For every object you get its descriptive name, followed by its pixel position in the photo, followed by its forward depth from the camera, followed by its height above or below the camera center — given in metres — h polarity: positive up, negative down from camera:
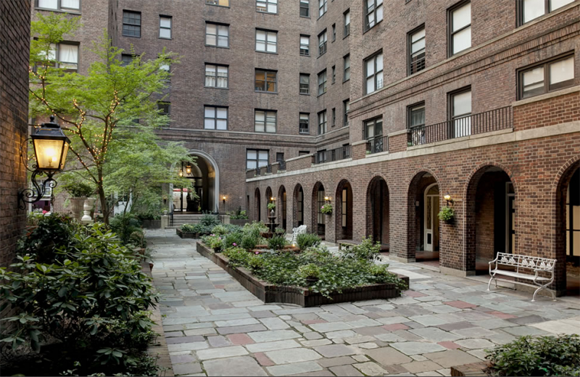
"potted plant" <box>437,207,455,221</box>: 12.71 -0.34
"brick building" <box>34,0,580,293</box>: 10.77 +4.68
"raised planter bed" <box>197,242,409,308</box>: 8.55 -2.02
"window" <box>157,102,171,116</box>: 33.49 +7.65
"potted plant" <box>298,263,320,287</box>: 9.23 -1.64
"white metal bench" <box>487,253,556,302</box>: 9.35 -1.63
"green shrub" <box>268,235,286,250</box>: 15.06 -1.53
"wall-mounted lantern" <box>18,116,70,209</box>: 6.02 +0.76
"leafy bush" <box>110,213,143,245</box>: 15.03 -1.07
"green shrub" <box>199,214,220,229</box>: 26.45 -1.31
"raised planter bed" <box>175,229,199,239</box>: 24.95 -2.09
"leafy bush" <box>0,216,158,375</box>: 4.19 -1.19
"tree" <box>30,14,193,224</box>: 10.04 +3.01
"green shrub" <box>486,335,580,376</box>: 4.38 -1.74
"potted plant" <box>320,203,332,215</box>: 21.28 -0.36
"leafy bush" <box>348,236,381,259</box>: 12.17 -1.45
